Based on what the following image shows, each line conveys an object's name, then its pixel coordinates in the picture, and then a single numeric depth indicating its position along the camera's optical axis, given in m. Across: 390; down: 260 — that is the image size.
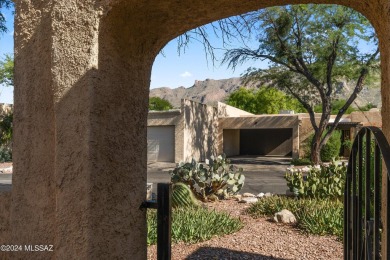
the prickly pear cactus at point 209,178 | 8.80
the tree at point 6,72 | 28.83
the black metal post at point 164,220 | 2.27
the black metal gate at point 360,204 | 1.69
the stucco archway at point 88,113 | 2.15
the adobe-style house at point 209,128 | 22.92
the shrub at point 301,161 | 21.04
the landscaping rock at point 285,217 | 6.65
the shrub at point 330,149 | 22.23
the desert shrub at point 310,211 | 6.04
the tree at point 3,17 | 11.10
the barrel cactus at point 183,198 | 7.44
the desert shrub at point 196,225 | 5.57
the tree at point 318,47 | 17.19
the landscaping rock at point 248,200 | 8.66
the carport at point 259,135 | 25.88
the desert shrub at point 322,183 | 8.06
